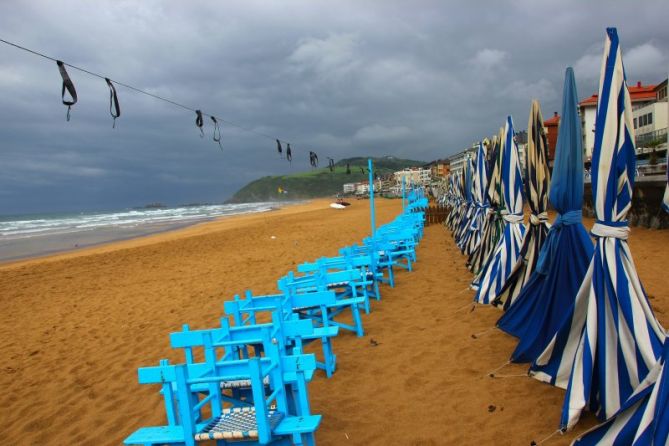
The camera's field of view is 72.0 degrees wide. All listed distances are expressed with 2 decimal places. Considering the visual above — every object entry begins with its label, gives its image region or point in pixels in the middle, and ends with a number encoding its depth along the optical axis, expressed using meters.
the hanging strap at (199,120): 9.18
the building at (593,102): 43.99
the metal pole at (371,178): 9.63
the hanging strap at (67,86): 5.39
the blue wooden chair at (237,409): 2.36
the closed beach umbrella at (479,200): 8.56
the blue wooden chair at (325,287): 5.09
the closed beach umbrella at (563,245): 3.79
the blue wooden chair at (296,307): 3.87
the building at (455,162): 99.62
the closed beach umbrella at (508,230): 5.37
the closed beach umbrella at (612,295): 2.82
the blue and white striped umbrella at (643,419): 2.07
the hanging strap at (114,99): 6.23
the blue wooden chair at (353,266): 5.96
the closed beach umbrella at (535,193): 4.45
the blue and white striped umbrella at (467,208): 10.61
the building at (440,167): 105.06
